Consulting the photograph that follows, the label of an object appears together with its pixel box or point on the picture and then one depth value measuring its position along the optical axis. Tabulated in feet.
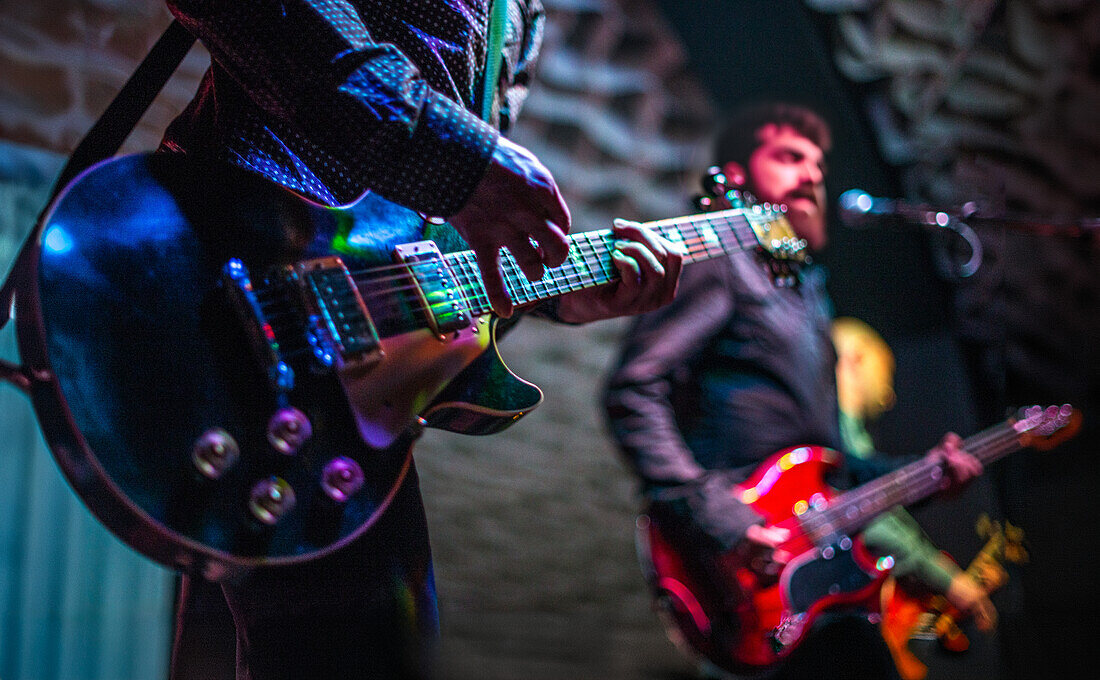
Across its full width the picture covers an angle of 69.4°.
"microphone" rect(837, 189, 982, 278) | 7.22
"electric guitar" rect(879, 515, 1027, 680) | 6.99
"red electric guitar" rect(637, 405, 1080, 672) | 5.60
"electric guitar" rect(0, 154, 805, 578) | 2.29
